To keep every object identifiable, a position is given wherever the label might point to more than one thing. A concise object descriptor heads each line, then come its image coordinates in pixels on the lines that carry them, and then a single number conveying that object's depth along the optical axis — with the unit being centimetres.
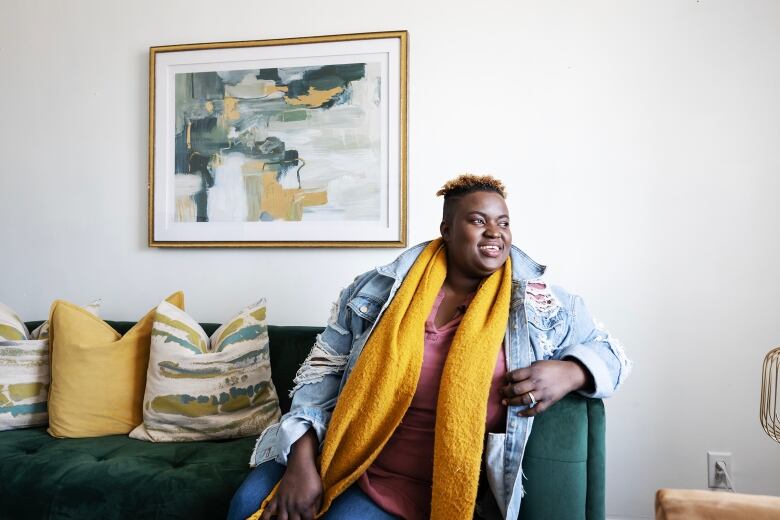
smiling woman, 117
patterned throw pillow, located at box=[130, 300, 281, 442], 170
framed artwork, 207
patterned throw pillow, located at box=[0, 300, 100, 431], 181
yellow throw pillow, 175
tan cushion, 65
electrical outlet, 187
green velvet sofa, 116
